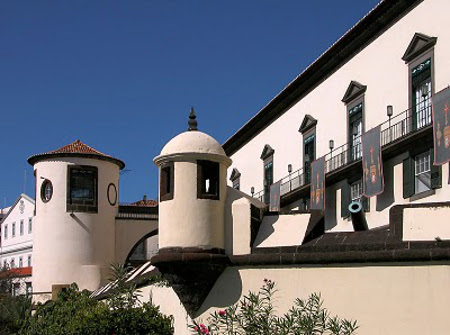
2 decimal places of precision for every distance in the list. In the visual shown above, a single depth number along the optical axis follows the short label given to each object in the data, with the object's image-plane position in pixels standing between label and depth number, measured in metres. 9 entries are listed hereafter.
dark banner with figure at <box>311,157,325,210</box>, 26.86
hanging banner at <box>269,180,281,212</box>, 31.89
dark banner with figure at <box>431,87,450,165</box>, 19.14
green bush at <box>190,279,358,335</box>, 11.01
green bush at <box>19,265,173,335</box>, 15.77
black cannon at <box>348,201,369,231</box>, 15.30
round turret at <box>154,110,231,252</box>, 14.84
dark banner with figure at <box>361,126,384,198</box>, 22.61
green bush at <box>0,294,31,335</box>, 26.45
